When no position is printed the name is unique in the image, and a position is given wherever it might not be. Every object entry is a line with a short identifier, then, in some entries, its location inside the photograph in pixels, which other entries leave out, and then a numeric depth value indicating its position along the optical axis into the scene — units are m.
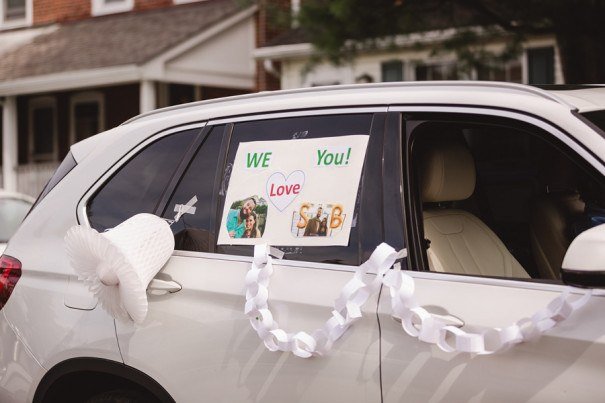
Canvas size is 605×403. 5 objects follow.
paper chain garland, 2.72
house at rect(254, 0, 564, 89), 14.05
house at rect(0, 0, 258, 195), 16.83
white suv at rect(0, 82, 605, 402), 2.87
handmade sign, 3.36
